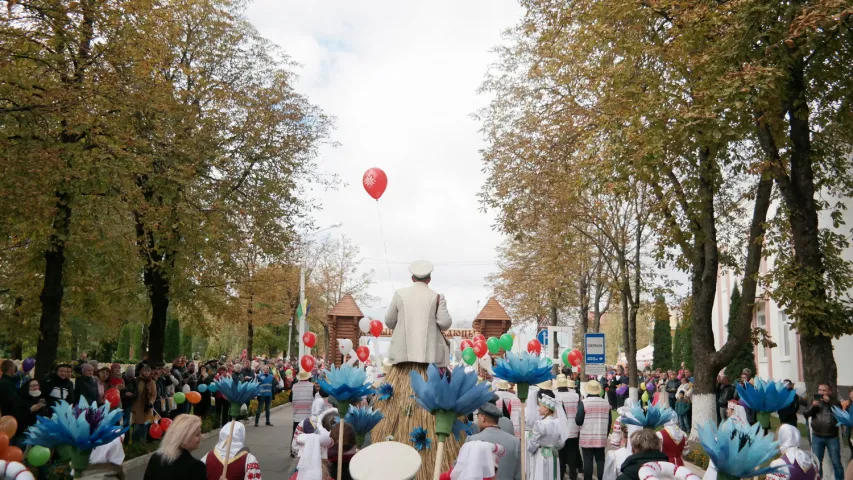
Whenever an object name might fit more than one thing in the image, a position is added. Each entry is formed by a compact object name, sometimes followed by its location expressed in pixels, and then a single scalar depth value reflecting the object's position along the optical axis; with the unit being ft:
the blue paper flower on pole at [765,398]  24.18
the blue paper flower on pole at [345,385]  22.33
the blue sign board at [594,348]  67.92
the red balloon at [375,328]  80.89
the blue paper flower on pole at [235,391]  23.79
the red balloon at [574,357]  72.13
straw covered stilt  26.76
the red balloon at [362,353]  74.96
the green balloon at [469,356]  63.10
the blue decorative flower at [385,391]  27.73
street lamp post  92.30
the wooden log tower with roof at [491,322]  150.61
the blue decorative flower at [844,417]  27.45
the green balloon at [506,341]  66.58
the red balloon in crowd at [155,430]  33.63
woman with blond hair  18.12
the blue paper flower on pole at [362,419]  24.13
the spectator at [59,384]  43.37
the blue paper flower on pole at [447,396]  17.28
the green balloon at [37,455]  20.39
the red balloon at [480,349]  68.61
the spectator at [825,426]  45.16
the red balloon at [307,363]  54.34
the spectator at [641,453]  21.13
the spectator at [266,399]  78.52
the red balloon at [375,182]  57.98
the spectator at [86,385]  46.16
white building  86.28
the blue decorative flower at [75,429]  18.35
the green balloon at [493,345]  66.23
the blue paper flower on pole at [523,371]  23.41
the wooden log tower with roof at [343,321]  153.38
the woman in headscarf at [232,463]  22.00
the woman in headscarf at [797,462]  24.47
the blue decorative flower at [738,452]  16.07
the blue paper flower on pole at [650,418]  26.86
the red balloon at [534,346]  70.45
